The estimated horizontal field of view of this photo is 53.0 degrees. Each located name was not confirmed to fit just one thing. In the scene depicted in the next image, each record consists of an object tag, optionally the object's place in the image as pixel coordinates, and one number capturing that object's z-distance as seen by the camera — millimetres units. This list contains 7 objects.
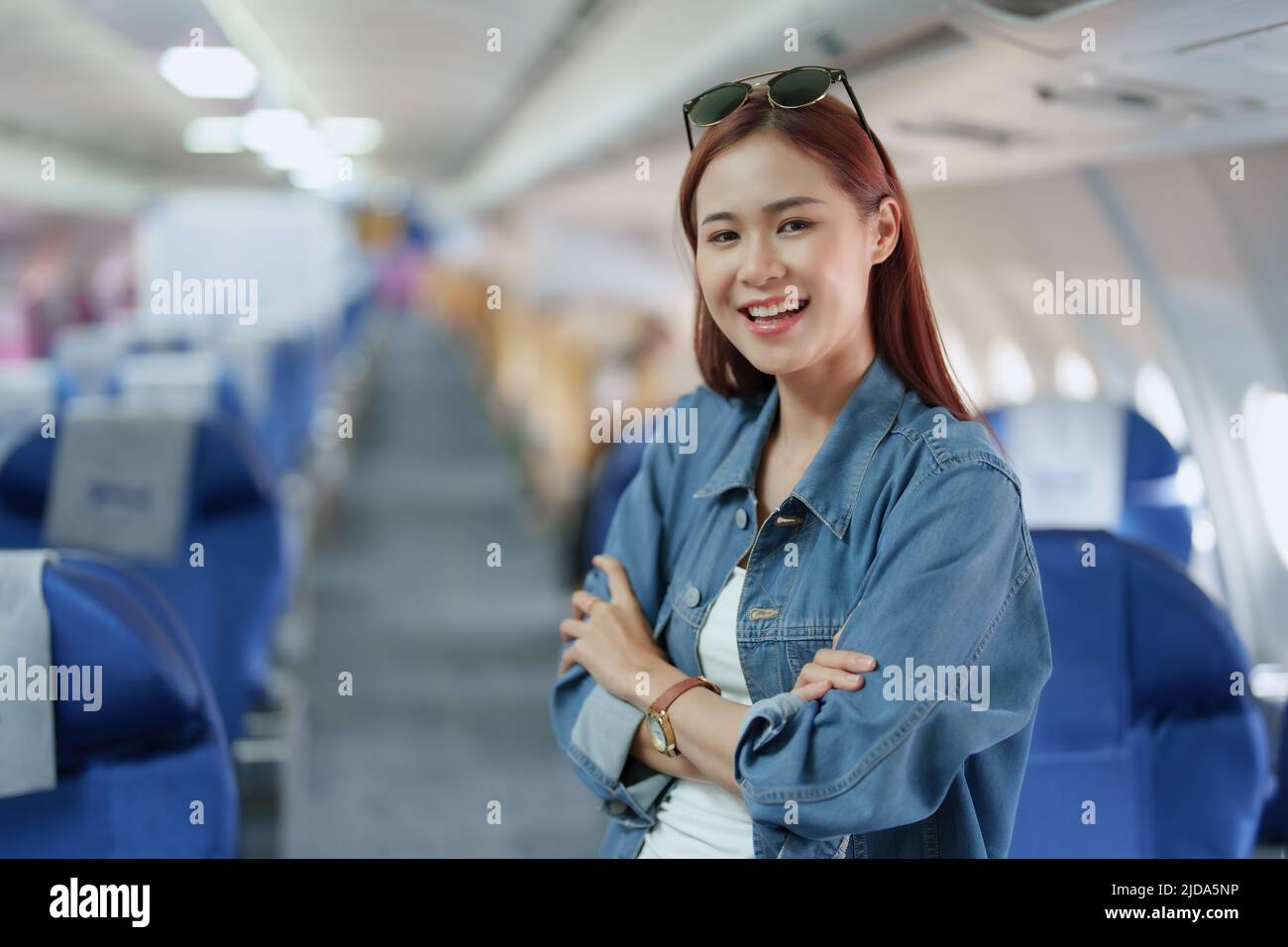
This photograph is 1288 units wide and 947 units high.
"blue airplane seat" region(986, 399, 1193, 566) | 3039
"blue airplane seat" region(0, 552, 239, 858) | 1709
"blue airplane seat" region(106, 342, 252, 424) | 4691
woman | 1394
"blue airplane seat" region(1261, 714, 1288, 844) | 2289
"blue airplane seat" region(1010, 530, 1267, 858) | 2010
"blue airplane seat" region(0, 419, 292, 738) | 2957
